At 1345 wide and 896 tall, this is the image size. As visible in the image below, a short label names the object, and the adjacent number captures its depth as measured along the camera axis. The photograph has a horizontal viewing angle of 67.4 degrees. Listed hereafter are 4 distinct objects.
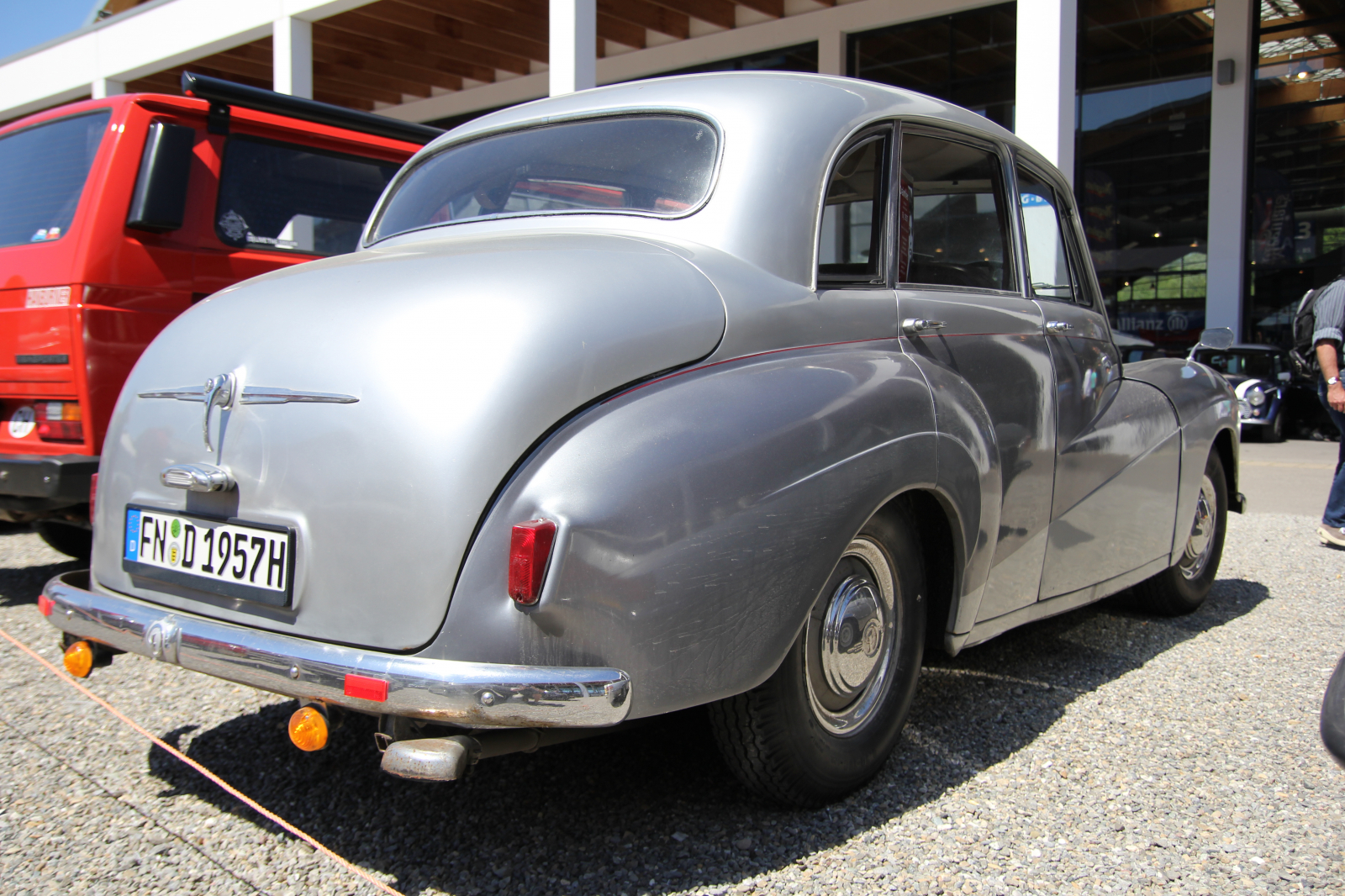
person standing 5.69
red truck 3.89
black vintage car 12.43
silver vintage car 1.82
